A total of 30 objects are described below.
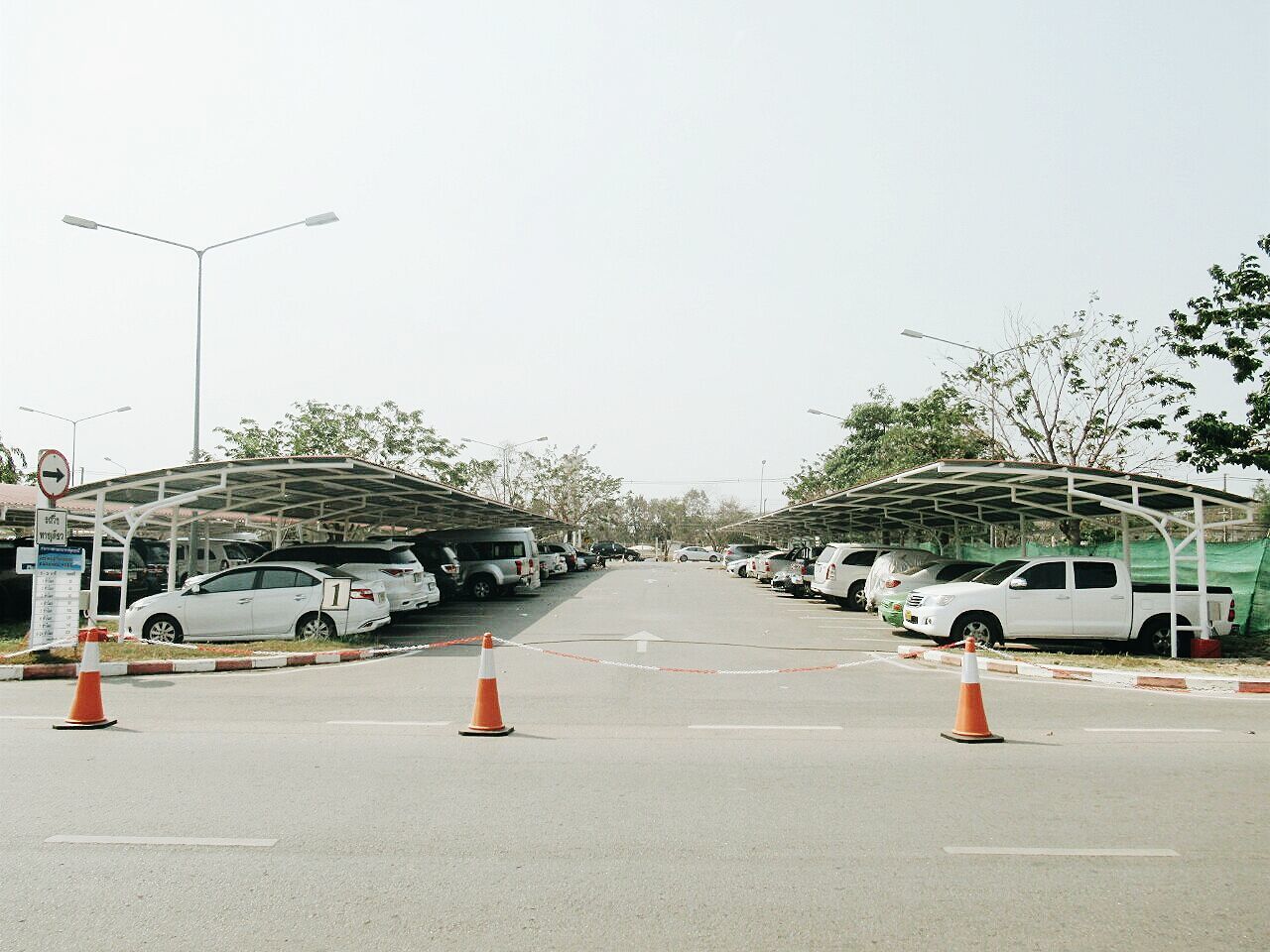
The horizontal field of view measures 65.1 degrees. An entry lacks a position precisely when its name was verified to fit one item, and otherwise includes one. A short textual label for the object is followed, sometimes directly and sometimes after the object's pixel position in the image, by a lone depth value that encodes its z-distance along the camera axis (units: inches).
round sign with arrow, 537.3
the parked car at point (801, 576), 1278.3
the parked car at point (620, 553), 3331.7
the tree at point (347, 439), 1737.2
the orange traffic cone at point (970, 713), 347.3
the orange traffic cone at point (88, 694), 366.3
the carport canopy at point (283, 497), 654.5
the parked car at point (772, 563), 1508.4
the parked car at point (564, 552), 1758.9
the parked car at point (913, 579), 775.1
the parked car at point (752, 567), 1798.7
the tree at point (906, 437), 1158.4
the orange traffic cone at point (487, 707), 355.6
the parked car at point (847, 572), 1057.5
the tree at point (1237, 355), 695.1
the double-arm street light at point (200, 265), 768.9
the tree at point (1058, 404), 1062.4
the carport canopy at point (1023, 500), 616.4
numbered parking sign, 652.1
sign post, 541.6
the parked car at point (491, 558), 1119.0
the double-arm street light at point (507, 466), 2544.3
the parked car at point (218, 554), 1126.4
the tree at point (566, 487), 3034.0
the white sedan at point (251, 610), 647.1
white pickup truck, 635.5
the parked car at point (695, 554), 3535.9
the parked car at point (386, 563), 775.1
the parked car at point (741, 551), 2251.5
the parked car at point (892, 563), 854.5
